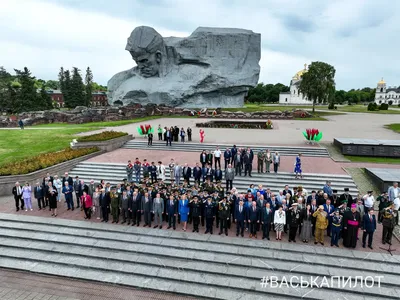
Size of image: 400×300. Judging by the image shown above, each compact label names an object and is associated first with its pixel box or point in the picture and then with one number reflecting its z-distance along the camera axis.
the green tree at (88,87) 66.53
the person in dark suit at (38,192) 10.67
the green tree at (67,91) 61.03
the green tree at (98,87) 123.34
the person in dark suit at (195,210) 9.09
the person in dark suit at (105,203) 9.77
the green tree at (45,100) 54.56
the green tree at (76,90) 60.72
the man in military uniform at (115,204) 9.77
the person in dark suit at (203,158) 13.48
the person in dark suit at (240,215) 8.90
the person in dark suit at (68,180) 11.16
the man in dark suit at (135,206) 9.62
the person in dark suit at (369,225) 8.14
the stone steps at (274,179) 12.73
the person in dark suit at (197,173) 12.02
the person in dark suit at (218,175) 12.20
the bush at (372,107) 55.97
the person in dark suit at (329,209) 8.56
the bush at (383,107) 57.51
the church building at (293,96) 98.44
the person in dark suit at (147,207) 9.49
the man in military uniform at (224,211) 8.95
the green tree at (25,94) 51.12
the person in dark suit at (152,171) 12.66
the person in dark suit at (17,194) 10.80
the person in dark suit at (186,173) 12.15
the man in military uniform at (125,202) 9.64
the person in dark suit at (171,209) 9.26
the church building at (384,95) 107.56
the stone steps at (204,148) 17.78
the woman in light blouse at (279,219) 8.57
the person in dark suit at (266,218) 8.66
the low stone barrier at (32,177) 12.65
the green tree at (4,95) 54.19
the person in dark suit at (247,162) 13.26
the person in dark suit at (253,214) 8.78
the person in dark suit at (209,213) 8.96
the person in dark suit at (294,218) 8.45
